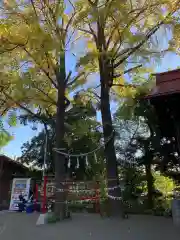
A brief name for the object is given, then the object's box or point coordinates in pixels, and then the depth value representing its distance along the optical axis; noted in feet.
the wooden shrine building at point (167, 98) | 16.28
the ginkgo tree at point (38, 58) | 24.93
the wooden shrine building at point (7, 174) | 39.84
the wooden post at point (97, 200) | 26.88
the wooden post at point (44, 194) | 23.86
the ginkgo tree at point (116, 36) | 24.77
